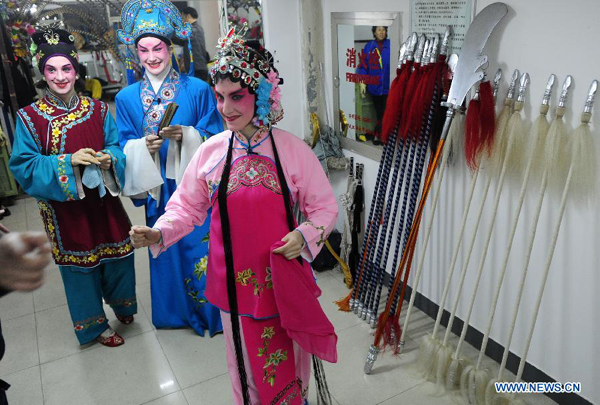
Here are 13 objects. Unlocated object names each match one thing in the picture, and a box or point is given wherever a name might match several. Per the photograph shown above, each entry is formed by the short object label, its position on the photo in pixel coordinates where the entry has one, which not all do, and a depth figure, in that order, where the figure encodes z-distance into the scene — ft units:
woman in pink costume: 5.12
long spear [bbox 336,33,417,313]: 7.52
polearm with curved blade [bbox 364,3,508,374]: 6.28
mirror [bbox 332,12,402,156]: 8.60
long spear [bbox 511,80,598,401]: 5.51
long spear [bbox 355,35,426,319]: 7.36
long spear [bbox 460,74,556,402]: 5.98
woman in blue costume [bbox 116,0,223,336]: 7.69
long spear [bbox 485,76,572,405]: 5.74
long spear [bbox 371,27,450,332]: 7.04
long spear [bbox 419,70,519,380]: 6.34
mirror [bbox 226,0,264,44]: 11.60
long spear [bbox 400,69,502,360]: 6.50
